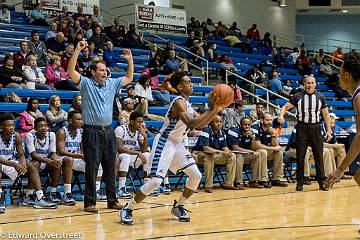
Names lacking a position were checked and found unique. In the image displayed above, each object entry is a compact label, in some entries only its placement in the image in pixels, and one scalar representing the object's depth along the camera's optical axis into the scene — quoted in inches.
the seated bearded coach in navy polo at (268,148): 422.3
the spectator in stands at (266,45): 895.2
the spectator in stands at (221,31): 892.0
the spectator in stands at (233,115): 454.3
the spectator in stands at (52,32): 578.9
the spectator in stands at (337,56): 925.8
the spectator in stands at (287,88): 689.2
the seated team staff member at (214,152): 394.0
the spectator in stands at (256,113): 494.4
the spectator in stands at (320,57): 876.6
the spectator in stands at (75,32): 582.1
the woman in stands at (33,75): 458.6
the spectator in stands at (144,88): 494.1
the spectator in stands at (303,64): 828.0
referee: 394.3
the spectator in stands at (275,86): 672.4
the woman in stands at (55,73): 485.1
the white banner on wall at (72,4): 677.3
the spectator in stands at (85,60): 518.3
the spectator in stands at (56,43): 562.3
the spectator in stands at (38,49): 523.8
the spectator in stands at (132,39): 677.3
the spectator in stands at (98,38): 595.2
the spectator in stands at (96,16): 679.1
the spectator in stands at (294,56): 877.5
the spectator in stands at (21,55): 471.9
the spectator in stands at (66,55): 516.1
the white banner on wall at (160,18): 759.7
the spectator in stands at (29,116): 359.3
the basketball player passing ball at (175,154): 252.7
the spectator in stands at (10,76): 443.5
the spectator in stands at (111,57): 583.2
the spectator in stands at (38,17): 641.9
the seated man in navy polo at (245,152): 412.2
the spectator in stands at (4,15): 614.9
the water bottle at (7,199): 320.5
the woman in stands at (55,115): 371.9
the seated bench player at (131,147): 354.3
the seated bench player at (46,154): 320.2
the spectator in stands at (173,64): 615.5
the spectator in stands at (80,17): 650.8
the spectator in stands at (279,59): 834.2
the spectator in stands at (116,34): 665.6
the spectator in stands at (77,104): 370.6
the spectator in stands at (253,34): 939.2
